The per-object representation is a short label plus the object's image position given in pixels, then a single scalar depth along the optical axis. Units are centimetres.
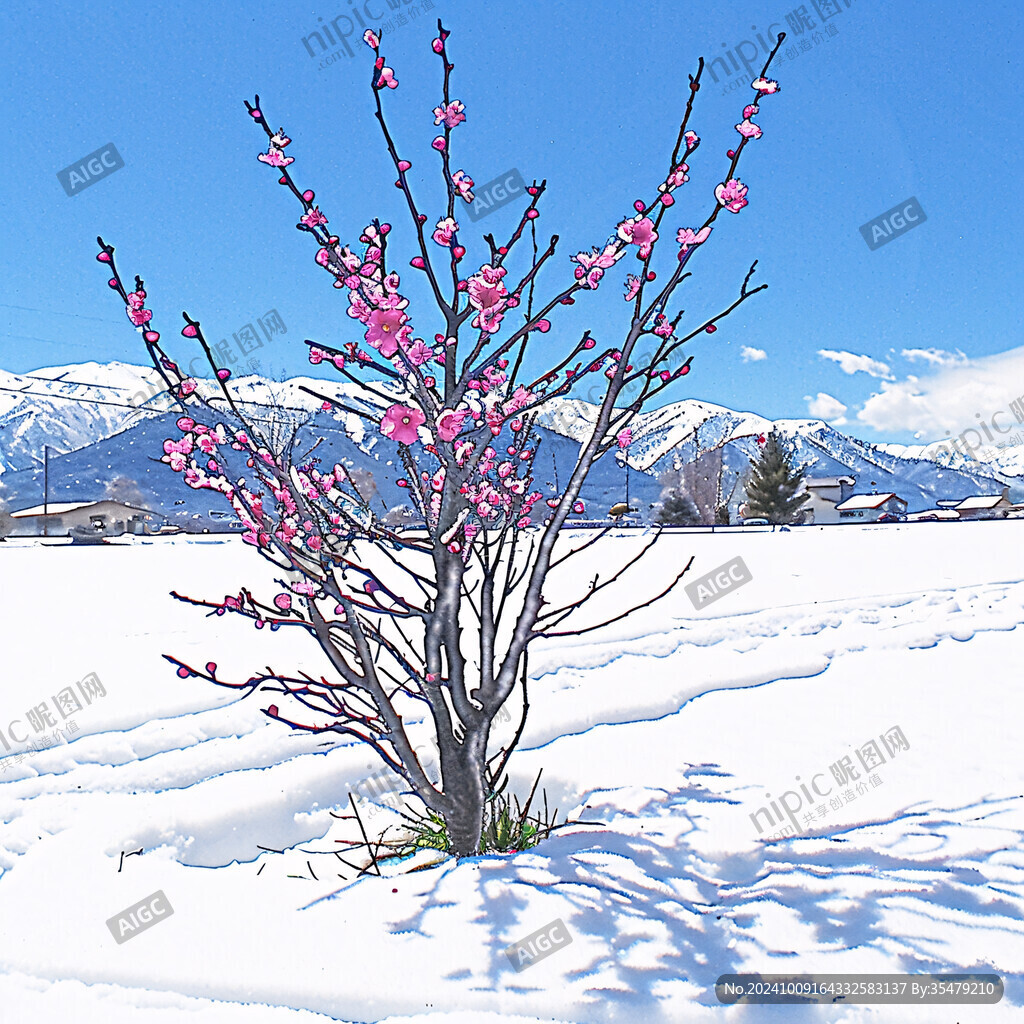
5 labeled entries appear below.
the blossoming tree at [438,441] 228
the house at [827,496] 7200
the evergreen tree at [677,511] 4225
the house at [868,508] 6544
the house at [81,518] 5397
